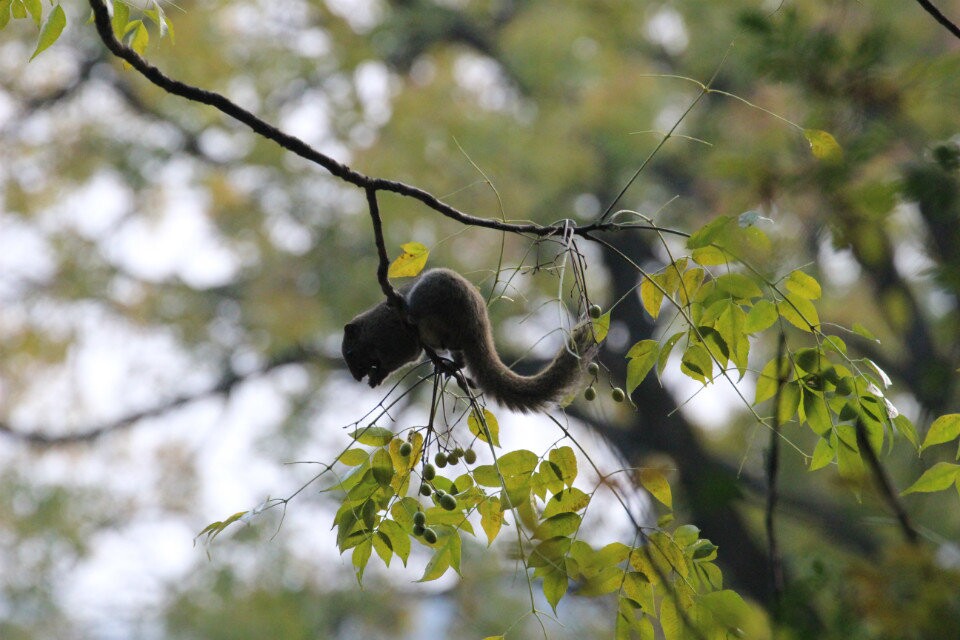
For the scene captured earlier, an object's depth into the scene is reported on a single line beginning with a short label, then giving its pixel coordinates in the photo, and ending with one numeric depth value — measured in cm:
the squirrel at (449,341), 1247
